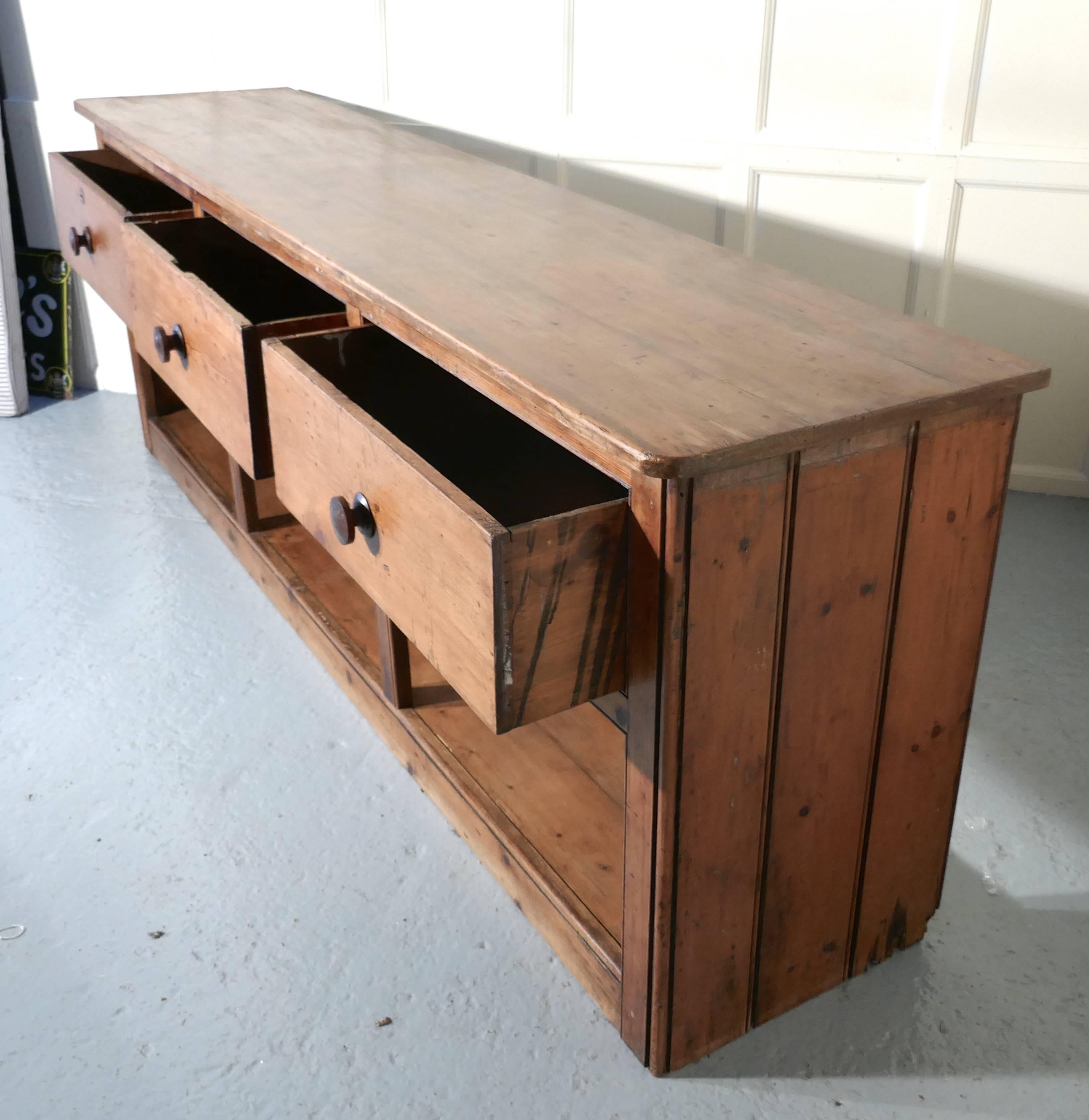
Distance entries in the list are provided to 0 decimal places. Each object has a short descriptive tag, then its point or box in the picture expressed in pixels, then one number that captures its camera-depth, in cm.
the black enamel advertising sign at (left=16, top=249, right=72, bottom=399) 306
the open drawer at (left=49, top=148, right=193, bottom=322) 203
